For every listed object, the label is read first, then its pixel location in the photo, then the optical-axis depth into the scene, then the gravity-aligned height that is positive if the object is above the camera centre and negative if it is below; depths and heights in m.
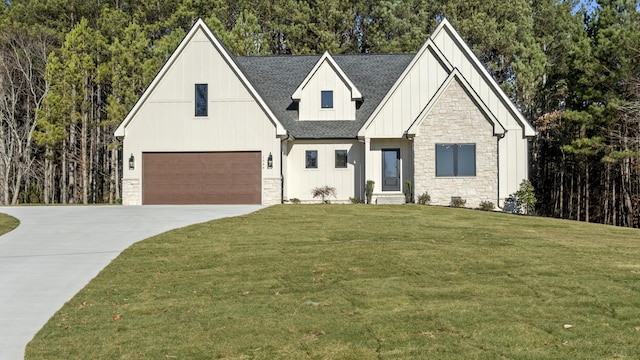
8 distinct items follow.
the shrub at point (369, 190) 27.17 -0.32
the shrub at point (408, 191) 26.56 -0.36
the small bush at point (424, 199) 25.92 -0.69
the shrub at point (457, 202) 25.55 -0.80
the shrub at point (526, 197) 26.58 -0.62
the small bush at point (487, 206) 25.41 -0.96
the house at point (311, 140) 26.09 +1.91
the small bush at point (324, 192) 28.42 -0.43
